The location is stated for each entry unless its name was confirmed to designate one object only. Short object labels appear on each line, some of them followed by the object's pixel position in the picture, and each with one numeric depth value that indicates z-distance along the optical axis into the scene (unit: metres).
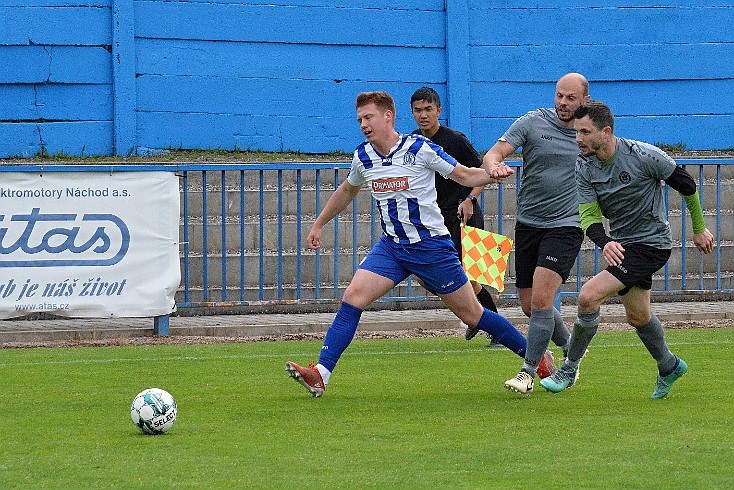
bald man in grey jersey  17.62
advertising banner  24.72
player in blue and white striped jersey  17.47
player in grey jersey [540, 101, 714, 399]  16.09
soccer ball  13.97
